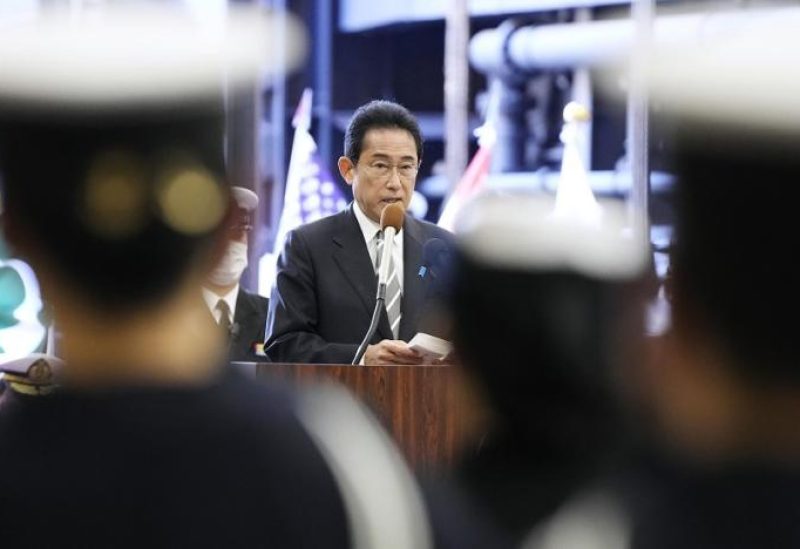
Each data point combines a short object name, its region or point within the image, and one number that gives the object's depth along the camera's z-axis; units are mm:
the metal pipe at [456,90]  20094
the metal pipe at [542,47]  19656
